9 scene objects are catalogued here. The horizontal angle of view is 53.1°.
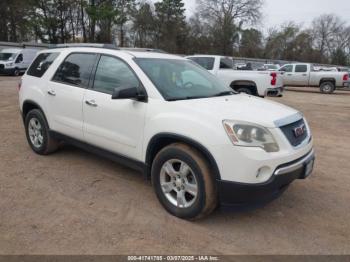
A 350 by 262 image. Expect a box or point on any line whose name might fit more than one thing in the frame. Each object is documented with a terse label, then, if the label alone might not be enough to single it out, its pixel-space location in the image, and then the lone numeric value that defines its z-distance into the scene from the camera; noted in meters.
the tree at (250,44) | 68.62
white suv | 3.31
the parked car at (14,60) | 24.83
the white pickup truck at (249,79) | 11.32
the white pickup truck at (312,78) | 21.61
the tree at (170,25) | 60.41
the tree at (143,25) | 58.56
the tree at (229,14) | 68.94
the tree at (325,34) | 75.62
